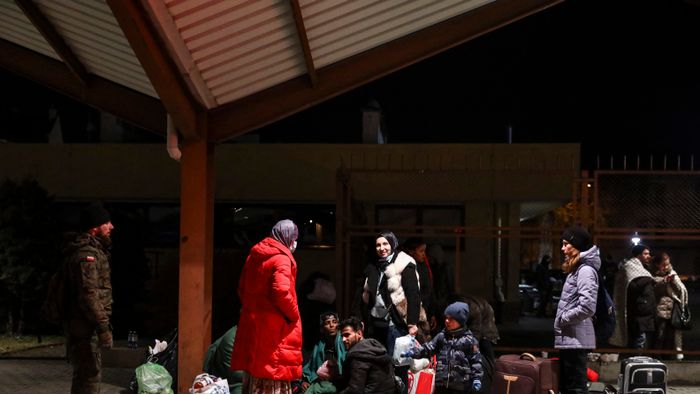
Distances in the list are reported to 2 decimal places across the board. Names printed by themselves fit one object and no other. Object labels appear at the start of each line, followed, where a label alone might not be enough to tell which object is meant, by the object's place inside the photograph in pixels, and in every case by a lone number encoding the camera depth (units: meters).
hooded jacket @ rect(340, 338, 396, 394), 6.84
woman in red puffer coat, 6.52
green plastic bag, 7.74
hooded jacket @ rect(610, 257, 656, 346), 10.29
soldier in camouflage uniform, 6.36
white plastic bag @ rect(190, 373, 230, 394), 7.01
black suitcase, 7.80
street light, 9.71
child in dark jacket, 7.10
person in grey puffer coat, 7.02
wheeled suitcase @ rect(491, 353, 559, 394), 7.07
